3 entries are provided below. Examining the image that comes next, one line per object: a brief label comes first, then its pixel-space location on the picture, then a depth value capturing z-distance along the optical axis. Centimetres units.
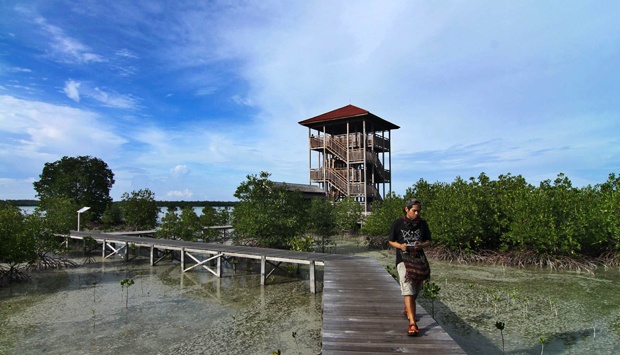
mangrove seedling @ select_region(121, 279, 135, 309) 978
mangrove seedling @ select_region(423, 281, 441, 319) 837
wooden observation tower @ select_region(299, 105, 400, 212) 2741
